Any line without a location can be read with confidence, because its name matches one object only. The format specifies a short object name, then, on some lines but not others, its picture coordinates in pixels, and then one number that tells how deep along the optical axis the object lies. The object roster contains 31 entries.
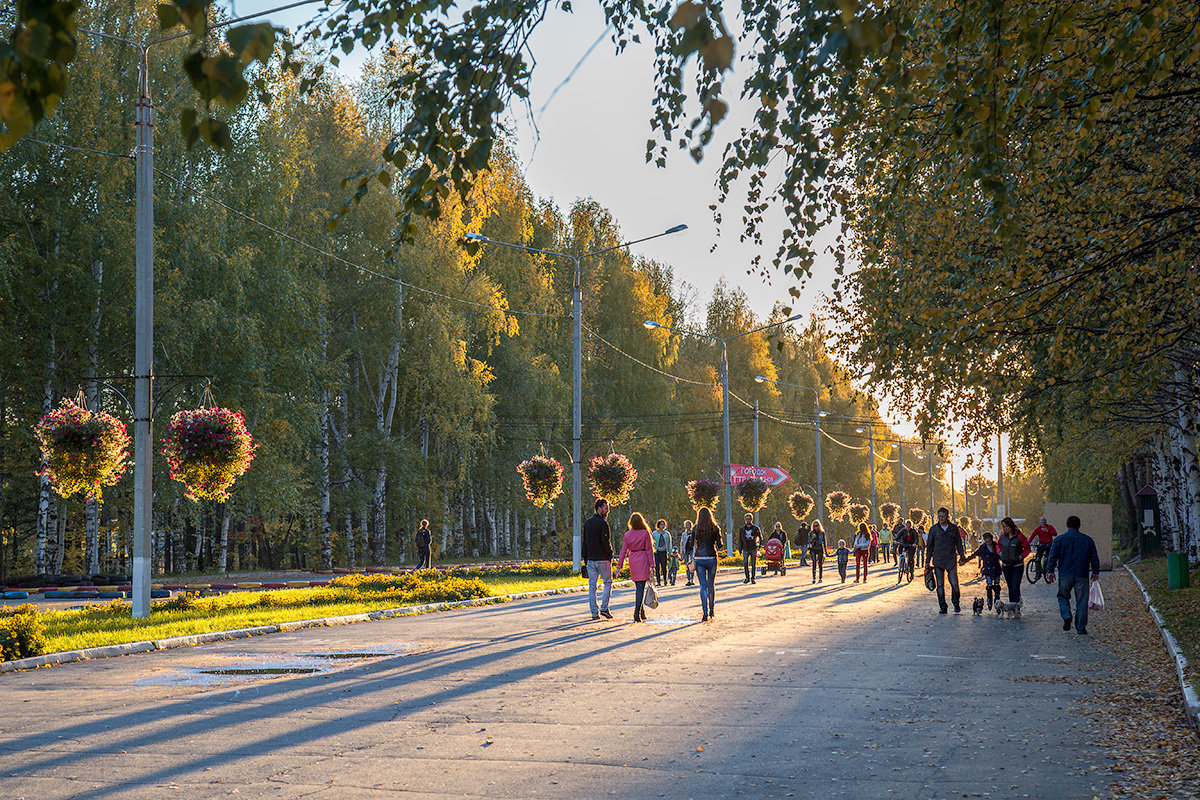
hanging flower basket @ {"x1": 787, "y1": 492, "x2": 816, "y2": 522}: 57.00
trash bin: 22.92
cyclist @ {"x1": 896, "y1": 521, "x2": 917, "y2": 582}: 32.78
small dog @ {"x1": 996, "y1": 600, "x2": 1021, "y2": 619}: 19.81
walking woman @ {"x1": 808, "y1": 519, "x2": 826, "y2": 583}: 34.41
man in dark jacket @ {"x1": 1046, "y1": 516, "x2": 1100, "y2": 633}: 16.86
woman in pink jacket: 18.66
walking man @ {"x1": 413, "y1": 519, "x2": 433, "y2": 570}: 36.07
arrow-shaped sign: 54.50
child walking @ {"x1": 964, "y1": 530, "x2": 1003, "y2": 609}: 21.21
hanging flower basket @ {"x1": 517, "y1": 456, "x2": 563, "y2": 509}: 34.62
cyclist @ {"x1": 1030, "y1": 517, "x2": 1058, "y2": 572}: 30.70
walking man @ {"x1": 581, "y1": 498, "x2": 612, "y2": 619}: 18.69
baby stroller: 38.45
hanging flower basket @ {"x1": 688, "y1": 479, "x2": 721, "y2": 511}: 45.19
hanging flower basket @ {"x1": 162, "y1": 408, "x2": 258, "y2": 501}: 20.27
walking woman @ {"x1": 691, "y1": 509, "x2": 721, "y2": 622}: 18.88
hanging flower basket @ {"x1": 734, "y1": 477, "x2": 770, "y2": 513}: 51.19
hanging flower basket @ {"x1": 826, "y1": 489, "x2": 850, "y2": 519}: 61.47
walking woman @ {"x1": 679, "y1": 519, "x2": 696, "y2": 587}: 29.17
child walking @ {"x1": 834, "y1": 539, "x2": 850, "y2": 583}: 33.97
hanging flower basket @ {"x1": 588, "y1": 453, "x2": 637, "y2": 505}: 35.81
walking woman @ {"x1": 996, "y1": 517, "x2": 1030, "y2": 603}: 20.33
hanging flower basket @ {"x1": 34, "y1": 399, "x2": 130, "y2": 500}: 20.42
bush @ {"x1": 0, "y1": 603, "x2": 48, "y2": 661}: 12.99
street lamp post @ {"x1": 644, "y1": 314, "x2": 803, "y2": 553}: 44.56
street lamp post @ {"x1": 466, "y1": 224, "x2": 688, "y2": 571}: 31.81
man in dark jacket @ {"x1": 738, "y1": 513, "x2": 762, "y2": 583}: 33.56
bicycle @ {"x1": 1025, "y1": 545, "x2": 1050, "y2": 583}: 31.59
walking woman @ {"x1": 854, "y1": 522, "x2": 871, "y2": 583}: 35.03
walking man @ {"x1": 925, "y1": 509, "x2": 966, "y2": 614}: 20.41
